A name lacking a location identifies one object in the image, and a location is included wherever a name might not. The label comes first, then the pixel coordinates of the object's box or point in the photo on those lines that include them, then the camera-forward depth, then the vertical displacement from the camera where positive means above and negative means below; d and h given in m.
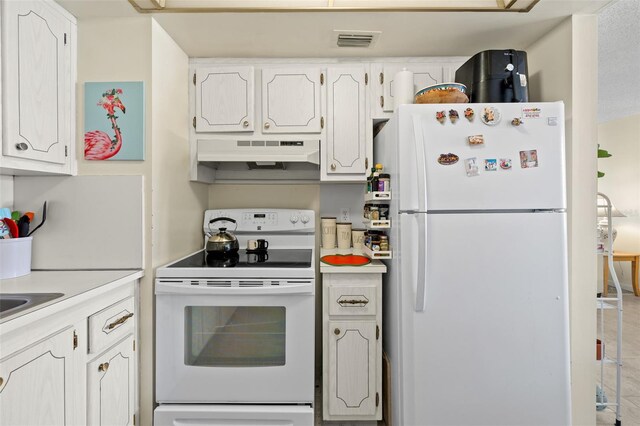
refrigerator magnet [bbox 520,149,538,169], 1.56 +0.24
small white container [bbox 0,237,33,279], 1.45 -0.18
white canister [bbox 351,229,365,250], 2.32 -0.17
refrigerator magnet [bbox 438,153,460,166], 1.56 +0.24
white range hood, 2.00 +0.36
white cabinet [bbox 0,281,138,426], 0.97 -0.50
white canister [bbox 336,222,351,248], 2.35 -0.14
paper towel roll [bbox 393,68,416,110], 1.97 +0.71
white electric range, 1.64 -0.62
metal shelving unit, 1.95 -0.70
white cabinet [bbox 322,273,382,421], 1.84 -0.69
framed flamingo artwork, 1.69 +0.45
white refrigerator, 1.55 -0.24
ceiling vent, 1.89 +0.97
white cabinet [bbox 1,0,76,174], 1.32 +0.52
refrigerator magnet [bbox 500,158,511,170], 1.55 +0.22
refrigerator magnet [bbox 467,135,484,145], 1.56 +0.33
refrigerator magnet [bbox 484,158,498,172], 1.55 +0.21
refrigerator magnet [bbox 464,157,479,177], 1.55 +0.20
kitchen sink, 1.17 -0.29
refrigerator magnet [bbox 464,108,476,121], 1.57 +0.45
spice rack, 1.82 -0.05
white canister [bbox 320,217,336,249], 2.38 -0.14
